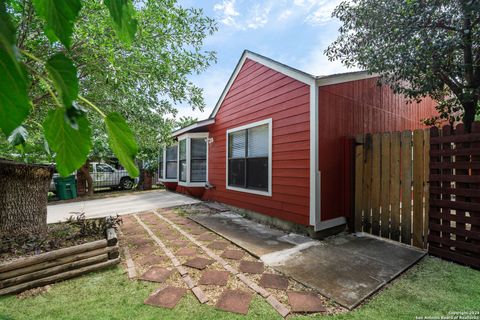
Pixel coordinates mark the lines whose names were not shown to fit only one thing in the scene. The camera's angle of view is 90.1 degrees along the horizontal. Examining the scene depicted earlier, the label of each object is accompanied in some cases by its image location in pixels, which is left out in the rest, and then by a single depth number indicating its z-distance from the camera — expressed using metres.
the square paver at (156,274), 2.83
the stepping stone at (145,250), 3.61
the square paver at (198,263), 3.13
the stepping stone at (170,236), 4.27
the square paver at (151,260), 3.26
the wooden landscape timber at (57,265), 2.61
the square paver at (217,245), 3.81
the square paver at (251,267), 3.03
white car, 12.54
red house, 4.38
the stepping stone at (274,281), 2.68
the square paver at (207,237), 4.23
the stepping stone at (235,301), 2.28
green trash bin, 9.68
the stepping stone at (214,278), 2.75
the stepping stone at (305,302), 2.28
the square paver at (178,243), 3.92
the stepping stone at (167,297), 2.36
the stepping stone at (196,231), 4.57
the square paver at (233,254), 3.45
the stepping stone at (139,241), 3.99
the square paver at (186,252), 3.54
